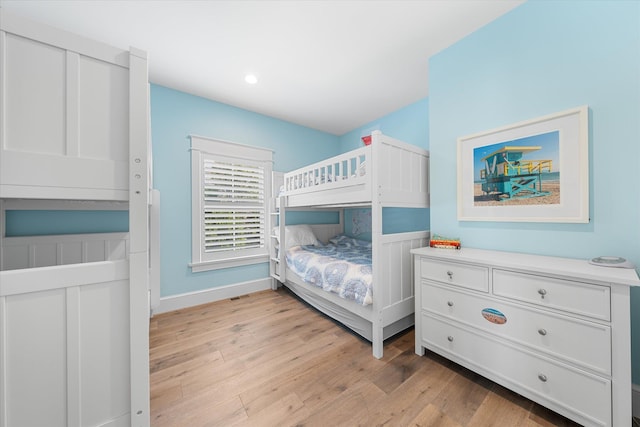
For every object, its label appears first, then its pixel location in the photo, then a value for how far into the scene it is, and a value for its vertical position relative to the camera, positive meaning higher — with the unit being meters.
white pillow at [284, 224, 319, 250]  3.19 -0.33
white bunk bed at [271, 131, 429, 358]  1.75 +0.06
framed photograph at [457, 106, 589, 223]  1.40 +0.29
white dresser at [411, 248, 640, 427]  1.03 -0.63
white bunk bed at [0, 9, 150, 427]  0.69 +0.01
